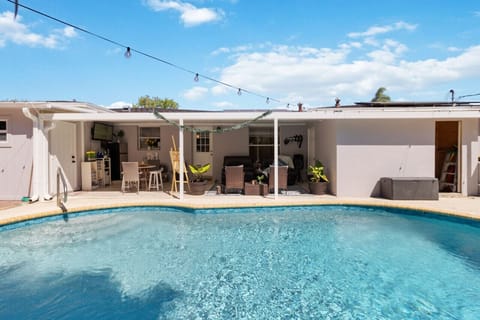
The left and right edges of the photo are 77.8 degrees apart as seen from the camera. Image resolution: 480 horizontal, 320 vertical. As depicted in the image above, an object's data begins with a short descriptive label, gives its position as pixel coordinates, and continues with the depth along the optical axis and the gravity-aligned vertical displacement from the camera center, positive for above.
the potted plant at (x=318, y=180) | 8.23 -0.70
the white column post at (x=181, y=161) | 7.59 -0.14
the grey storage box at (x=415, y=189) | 7.37 -0.84
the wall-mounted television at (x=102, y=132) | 9.91 +0.86
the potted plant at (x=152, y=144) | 12.09 +0.48
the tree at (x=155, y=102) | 36.33 +6.65
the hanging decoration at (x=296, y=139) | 11.80 +0.65
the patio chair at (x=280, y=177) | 8.01 -0.60
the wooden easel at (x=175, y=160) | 8.48 -0.12
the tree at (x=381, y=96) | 28.36 +5.75
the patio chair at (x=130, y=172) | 8.34 -0.46
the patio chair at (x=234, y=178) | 8.20 -0.63
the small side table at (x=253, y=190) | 8.27 -0.96
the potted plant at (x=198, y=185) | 8.28 -0.82
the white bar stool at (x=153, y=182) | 9.16 -0.93
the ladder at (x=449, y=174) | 8.39 -0.55
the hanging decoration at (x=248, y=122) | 7.40 +0.96
